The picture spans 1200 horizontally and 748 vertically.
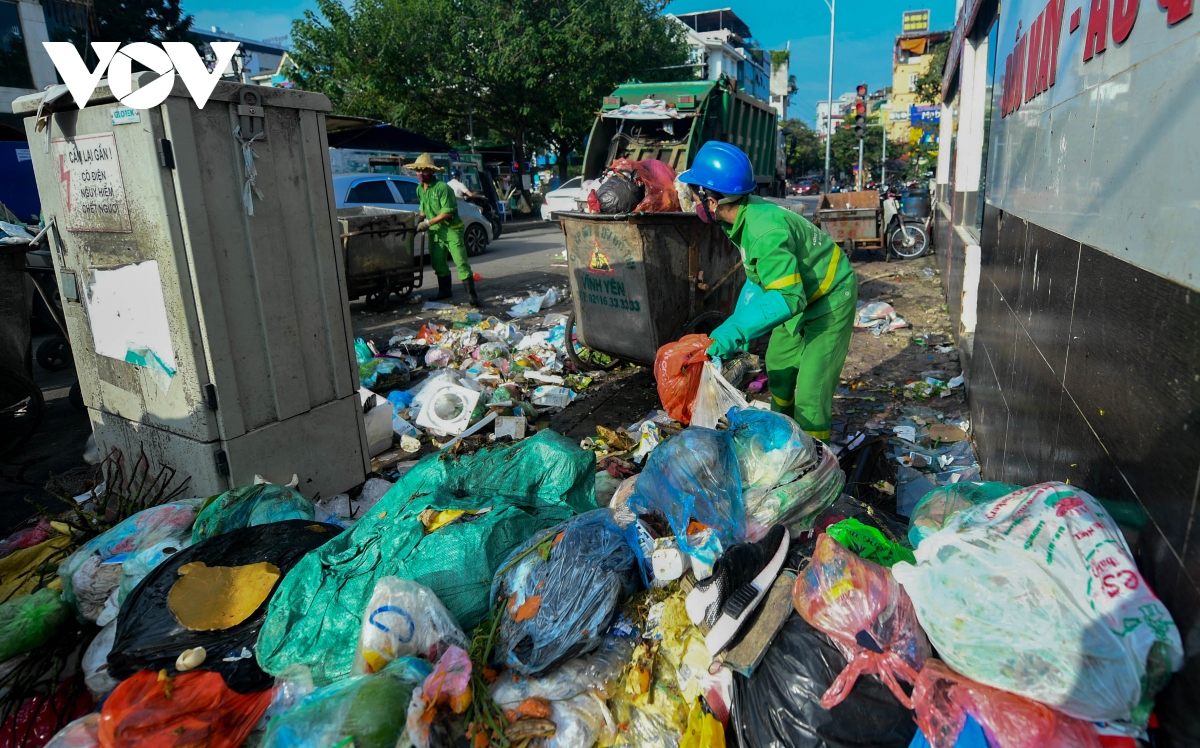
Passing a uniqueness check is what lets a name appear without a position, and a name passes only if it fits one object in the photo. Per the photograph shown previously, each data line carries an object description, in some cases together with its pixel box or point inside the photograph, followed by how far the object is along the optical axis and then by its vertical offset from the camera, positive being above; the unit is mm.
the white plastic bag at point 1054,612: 1313 -821
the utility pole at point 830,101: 29105 +3608
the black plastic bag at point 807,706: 1521 -1105
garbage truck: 9891 +1091
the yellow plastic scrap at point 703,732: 1696 -1256
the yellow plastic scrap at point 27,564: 2531 -1233
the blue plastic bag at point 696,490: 2127 -897
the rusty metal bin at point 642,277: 5121 -580
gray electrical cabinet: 2844 -237
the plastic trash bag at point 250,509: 2553 -1071
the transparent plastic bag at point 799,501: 2191 -947
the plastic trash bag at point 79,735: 1722 -1214
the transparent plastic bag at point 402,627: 1816 -1063
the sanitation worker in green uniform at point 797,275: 3234 -383
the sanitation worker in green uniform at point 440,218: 8727 -111
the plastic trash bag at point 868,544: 1934 -952
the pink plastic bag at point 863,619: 1554 -959
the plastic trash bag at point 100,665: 2062 -1264
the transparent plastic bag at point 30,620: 2156 -1199
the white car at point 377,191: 10586 +305
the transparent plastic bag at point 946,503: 1944 -879
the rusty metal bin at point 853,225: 11602 -557
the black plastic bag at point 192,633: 1943 -1132
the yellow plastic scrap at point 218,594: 2061 -1092
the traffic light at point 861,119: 22172 +2160
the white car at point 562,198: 16719 +120
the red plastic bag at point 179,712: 1649 -1159
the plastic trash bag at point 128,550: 2338 -1110
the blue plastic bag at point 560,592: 1866 -1048
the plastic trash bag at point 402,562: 1965 -1035
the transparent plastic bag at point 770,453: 2262 -818
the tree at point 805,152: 58769 +3275
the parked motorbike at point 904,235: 12234 -803
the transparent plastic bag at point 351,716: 1599 -1130
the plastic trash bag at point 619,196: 5355 +37
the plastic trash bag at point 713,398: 3260 -915
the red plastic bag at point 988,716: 1347 -1020
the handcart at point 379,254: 8227 -499
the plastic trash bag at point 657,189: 5477 +76
